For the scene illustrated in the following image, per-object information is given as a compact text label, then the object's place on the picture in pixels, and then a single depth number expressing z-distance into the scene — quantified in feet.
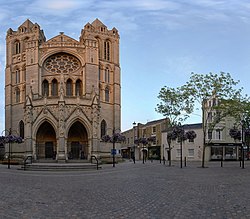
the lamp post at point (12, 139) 106.93
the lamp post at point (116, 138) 110.01
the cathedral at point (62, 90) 130.74
